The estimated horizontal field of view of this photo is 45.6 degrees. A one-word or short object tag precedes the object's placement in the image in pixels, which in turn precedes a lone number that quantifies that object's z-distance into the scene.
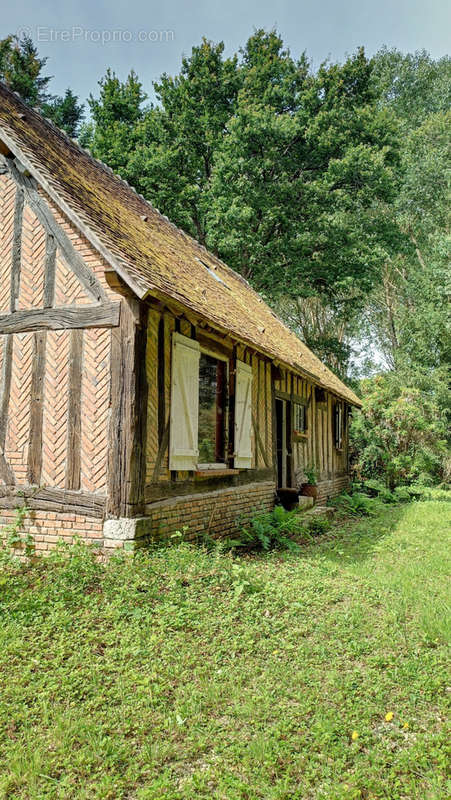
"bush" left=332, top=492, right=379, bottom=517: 13.15
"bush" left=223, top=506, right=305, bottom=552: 8.11
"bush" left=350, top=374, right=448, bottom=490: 17.47
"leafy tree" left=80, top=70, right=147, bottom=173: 20.38
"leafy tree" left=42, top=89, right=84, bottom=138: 24.20
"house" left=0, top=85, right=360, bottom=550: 6.02
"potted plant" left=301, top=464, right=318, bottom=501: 12.17
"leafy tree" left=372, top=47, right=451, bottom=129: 28.98
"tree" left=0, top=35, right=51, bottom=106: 20.61
